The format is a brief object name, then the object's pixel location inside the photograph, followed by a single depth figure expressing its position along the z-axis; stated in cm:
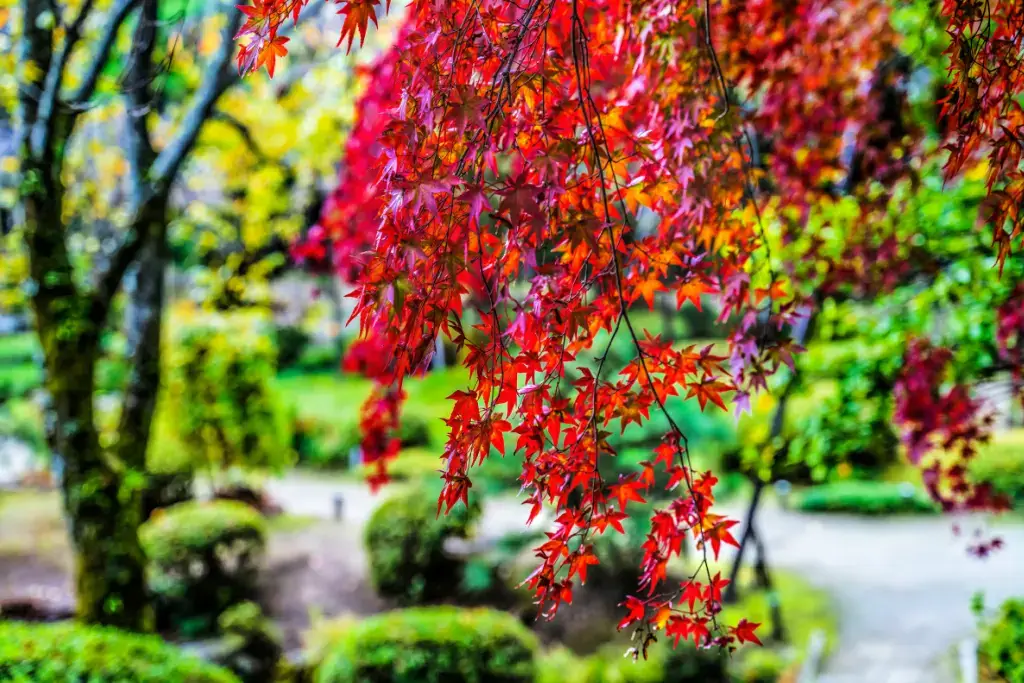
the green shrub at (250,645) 479
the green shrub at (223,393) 843
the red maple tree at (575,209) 129
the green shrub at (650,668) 420
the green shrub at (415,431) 1181
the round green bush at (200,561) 573
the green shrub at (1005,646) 333
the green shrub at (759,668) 470
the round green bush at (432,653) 361
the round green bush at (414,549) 584
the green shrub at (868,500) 952
